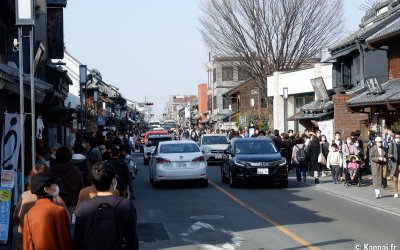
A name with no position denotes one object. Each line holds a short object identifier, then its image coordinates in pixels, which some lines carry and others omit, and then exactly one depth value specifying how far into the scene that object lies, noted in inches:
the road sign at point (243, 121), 2002.5
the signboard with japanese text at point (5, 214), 350.0
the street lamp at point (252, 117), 2114.9
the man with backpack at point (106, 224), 220.4
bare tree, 1747.0
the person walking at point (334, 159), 907.4
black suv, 831.7
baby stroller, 878.3
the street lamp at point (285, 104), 1393.0
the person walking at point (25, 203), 282.3
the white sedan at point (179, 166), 849.5
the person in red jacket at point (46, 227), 234.8
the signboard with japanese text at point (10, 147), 474.3
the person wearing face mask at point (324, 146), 983.6
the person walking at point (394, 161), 748.0
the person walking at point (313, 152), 968.3
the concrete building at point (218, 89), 3309.5
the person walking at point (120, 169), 462.3
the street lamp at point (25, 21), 392.8
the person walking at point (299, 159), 928.9
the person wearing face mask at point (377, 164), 727.7
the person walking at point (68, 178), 388.5
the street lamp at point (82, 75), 1252.5
